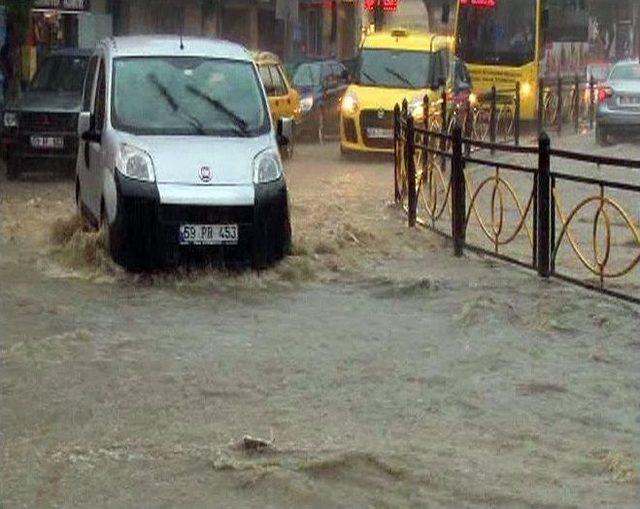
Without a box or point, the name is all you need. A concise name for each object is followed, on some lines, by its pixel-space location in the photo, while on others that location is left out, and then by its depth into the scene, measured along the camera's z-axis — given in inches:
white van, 482.3
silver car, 1180.5
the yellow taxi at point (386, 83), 1022.4
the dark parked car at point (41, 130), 818.2
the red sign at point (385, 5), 1764.3
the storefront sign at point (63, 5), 1084.9
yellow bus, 1384.1
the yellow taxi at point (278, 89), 1009.2
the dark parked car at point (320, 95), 1204.5
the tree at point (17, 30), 963.3
